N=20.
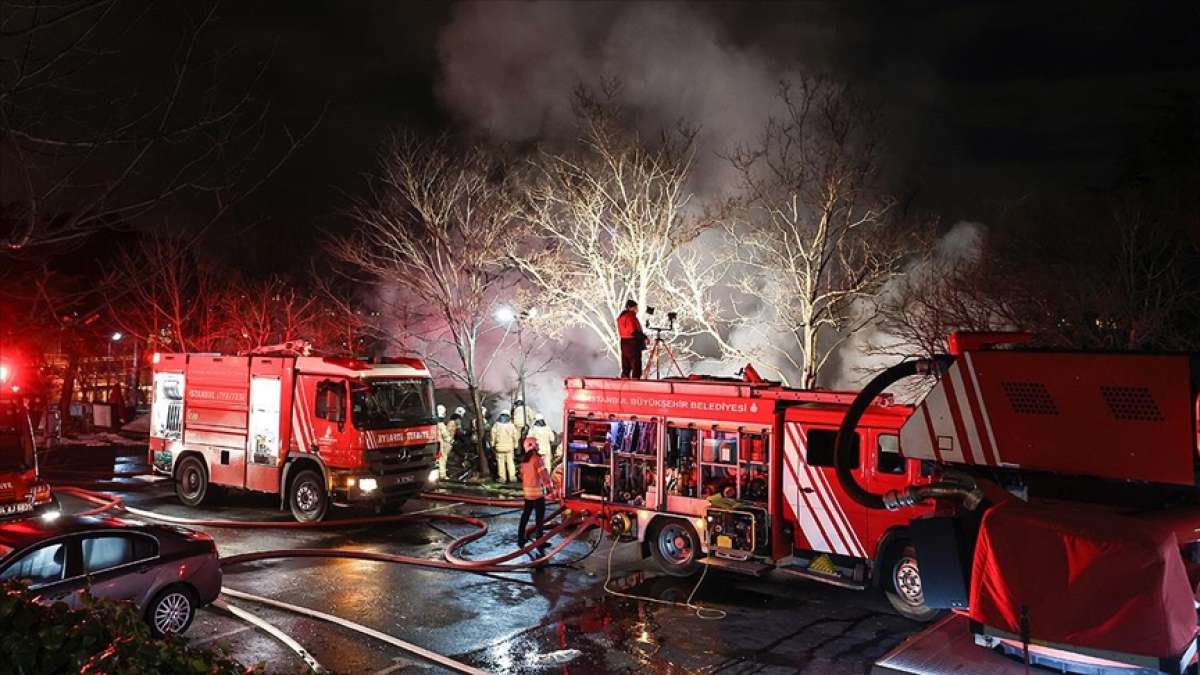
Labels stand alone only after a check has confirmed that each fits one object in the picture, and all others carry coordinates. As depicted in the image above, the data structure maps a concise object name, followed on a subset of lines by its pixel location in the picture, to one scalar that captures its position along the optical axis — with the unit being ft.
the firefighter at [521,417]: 70.33
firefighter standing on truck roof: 46.50
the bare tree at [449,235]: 66.28
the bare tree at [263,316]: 90.63
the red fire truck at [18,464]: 40.98
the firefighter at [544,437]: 60.13
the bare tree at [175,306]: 87.15
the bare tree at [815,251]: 58.03
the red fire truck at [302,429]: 48.70
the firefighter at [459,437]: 74.08
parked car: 26.50
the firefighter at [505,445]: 62.54
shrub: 12.66
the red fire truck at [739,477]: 34.32
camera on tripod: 60.08
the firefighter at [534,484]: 41.60
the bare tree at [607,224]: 62.95
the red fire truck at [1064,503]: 11.62
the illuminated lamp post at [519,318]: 67.72
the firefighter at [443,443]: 66.19
